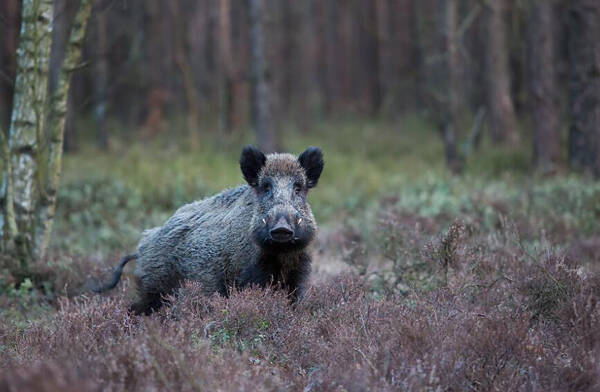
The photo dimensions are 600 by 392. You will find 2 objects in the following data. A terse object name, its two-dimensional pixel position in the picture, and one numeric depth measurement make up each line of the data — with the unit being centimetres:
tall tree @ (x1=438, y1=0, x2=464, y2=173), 3244
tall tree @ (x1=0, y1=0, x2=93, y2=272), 1529
